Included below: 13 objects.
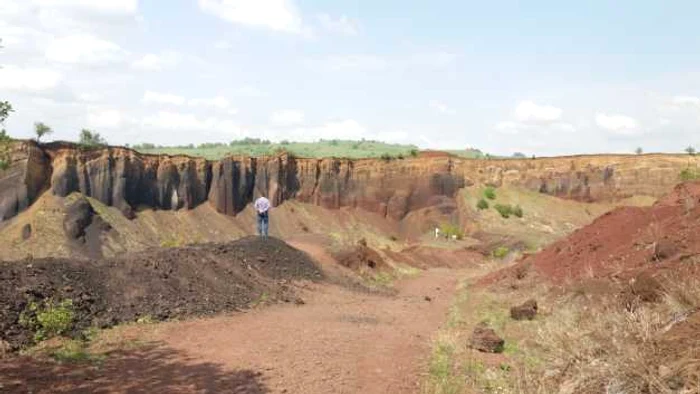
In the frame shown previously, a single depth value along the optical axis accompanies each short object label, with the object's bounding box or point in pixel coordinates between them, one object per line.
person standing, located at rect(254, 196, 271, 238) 24.55
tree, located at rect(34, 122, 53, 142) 47.41
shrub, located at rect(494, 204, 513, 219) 56.04
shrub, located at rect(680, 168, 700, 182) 33.06
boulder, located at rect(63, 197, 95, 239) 42.34
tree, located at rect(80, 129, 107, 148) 51.56
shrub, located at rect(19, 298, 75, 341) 9.80
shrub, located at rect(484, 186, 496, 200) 58.75
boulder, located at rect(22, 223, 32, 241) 41.47
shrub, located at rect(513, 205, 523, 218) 56.50
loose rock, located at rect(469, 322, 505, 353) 10.25
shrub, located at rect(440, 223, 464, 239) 52.41
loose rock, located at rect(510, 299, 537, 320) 13.18
